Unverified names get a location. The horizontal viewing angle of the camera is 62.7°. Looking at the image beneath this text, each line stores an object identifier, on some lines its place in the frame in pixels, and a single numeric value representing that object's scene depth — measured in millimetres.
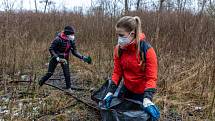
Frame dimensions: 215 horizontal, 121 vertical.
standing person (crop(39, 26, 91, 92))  2799
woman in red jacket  1565
